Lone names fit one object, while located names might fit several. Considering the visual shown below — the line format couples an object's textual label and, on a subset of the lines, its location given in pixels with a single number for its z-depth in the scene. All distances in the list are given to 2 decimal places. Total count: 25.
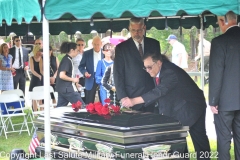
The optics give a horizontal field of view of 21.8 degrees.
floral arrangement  6.39
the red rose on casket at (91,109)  6.63
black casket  5.61
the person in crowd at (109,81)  10.54
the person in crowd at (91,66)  12.11
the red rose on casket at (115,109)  6.50
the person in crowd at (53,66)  14.15
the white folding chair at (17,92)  11.89
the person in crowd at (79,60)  13.43
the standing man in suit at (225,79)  6.60
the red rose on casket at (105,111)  6.39
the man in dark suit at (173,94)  6.66
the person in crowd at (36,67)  13.85
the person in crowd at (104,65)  11.41
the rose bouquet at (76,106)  7.01
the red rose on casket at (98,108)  6.44
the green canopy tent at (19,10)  5.98
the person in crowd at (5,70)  13.93
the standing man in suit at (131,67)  7.44
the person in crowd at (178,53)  18.85
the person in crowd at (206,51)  20.77
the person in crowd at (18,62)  14.74
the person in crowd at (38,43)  14.12
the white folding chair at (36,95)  11.94
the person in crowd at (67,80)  10.80
